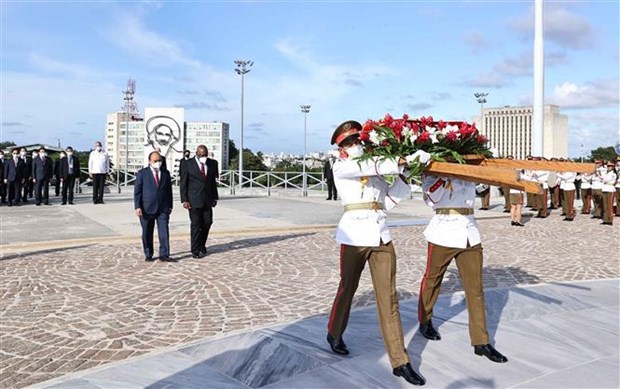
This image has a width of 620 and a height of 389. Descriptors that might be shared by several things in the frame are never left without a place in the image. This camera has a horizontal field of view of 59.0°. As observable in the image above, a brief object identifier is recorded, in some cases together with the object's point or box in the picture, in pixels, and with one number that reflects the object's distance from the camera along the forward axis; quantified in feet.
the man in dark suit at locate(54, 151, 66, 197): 55.93
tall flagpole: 51.13
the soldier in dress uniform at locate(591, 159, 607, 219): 50.62
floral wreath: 12.60
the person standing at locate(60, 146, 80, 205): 55.36
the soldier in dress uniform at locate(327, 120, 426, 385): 12.32
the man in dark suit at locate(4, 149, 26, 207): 54.19
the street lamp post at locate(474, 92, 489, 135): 117.50
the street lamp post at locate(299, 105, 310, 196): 81.56
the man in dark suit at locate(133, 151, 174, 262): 26.89
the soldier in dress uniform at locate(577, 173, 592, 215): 56.96
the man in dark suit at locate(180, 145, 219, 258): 28.55
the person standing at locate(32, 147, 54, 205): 54.60
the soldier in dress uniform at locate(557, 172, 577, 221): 50.70
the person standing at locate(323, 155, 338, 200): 70.33
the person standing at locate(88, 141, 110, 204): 56.29
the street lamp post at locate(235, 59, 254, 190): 101.79
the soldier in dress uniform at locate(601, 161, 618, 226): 48.16
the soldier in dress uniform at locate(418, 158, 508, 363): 13.83
